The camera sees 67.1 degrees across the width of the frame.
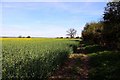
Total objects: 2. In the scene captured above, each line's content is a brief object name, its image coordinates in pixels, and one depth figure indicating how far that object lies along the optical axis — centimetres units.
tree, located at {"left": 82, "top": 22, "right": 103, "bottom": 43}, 1819
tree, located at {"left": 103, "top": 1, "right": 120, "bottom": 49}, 1008
